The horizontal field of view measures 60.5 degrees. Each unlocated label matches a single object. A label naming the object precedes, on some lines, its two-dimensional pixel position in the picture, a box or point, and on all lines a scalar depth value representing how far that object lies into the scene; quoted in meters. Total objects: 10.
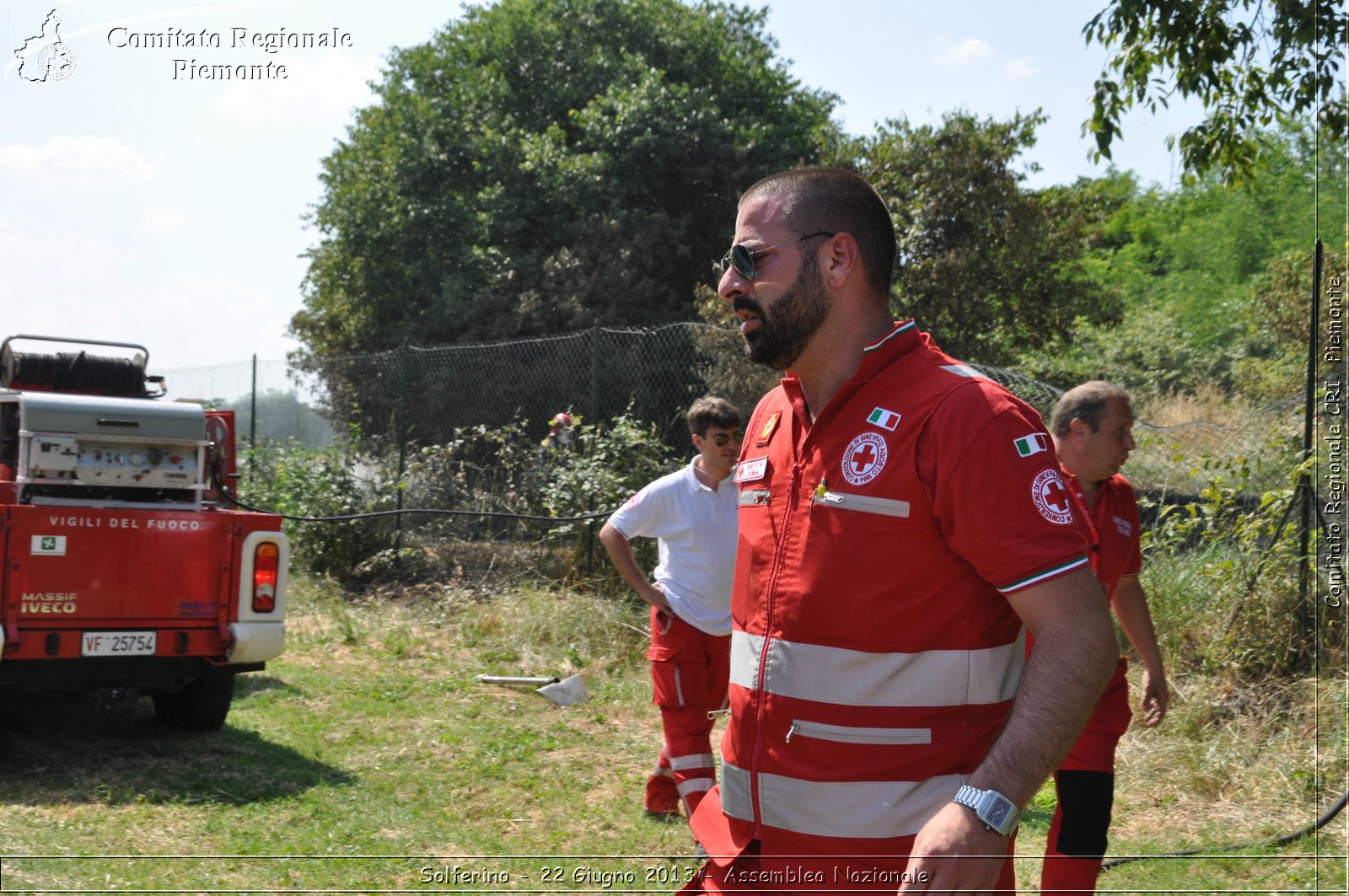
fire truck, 6.00
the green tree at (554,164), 19.25
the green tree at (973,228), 13.10
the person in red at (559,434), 10.73
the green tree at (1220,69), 6.85
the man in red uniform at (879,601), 1.95
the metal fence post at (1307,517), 6.18
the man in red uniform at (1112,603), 3.95
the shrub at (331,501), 11.87
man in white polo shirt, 5.33
